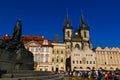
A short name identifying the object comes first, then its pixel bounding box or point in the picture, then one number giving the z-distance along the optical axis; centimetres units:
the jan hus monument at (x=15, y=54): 668
